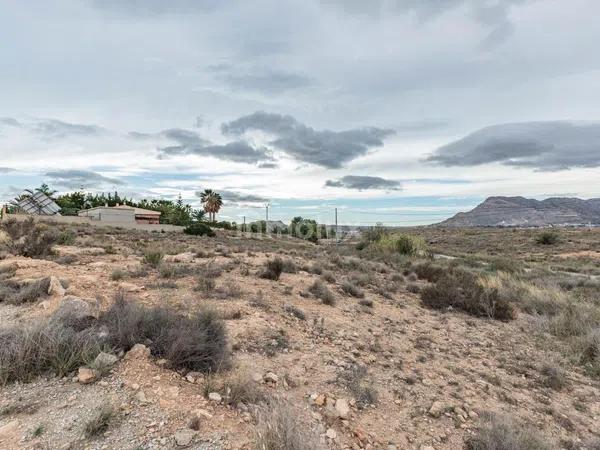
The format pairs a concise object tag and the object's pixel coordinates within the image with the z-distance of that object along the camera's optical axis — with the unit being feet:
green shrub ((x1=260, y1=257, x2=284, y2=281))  36.40
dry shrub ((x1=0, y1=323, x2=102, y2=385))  12.76
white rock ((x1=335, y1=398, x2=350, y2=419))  14.12
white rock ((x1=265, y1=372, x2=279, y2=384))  15.57
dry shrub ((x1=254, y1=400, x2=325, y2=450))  10.17
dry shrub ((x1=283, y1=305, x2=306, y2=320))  25.08
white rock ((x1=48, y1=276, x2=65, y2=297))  21.65
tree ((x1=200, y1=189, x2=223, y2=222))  255.50
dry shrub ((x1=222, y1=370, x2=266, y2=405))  12.99
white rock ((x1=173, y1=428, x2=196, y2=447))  10.56
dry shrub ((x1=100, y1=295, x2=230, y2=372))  14.76
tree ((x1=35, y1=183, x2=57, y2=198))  223.57
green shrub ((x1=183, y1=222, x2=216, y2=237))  157.89
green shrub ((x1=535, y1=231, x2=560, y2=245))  156.18
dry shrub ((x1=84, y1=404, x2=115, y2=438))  10.52
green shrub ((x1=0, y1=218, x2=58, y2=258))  39.34
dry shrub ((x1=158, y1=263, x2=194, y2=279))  32.16
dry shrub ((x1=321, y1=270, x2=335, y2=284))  39.11
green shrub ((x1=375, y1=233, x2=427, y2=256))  82.99
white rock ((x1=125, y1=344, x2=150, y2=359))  14.35
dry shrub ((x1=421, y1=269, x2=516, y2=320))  33.45
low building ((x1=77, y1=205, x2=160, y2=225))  178.60
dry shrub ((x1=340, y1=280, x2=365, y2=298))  34.60
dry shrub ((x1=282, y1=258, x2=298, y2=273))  42.11
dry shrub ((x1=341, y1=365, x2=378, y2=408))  15.57
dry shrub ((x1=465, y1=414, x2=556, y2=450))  13.06
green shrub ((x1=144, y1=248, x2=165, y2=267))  36.92
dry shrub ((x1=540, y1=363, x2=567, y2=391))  19.90
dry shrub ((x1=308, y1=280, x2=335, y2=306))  30.19
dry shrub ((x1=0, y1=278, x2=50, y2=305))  21.36
